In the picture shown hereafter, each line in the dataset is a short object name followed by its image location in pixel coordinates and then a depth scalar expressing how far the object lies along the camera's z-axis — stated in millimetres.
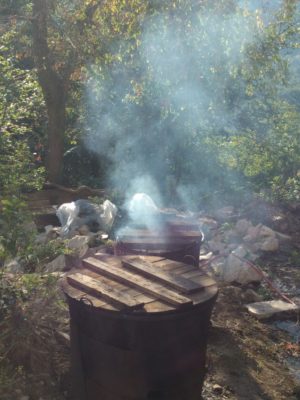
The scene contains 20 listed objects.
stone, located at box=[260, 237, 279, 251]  8062
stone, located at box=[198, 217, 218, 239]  8492
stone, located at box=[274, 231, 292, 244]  8492
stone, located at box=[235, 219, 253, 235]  8609
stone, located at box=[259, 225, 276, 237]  8359
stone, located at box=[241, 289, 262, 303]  6227
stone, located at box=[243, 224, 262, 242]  8336
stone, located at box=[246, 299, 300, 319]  5840
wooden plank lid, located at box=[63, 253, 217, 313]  3281
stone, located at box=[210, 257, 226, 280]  6864
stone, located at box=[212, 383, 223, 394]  4250
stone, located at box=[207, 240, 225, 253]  7817
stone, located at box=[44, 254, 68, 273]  6391
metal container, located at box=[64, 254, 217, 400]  3238
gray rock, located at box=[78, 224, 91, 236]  7747
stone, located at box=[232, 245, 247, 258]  7473
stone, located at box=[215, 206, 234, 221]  9452
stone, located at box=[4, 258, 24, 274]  5424
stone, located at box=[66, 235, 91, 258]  6883
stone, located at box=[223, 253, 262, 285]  6645
